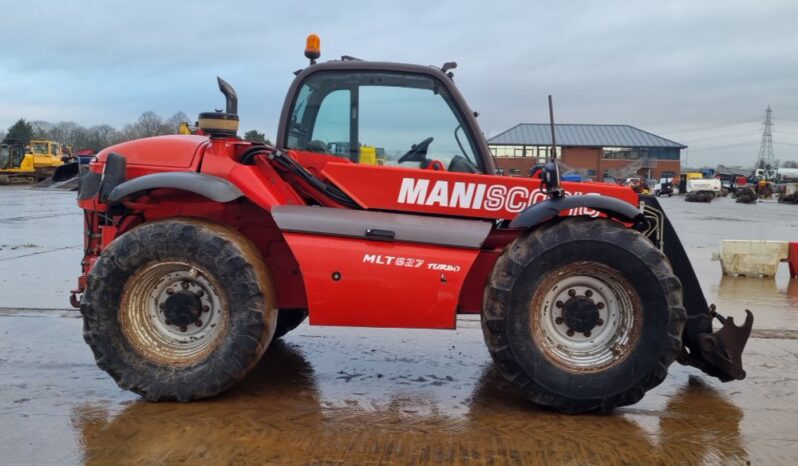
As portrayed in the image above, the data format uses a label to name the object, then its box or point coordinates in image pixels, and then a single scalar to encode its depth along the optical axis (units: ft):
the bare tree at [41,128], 235.40
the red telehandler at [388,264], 14.06
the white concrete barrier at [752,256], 34.32
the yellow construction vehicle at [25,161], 139.74
